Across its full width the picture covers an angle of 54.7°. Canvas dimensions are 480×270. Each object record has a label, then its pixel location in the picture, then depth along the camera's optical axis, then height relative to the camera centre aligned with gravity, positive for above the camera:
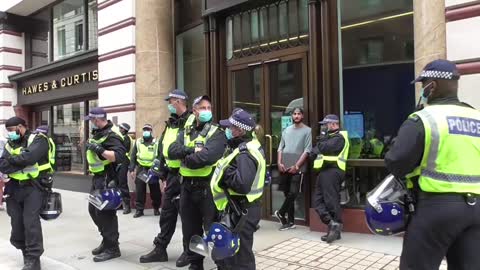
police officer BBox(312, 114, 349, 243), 6.53 -0.50
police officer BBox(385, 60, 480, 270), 2.88 -0.31
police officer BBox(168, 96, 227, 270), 4.85 -0.30
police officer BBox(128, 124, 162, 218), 9.09 -0.60
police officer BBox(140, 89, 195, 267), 5.54 -0.50
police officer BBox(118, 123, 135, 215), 8.78 -0.77
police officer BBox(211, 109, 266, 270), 3.83 -0.37
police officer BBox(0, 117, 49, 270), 5.50 -0.55
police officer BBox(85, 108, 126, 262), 5.89 -0.37
